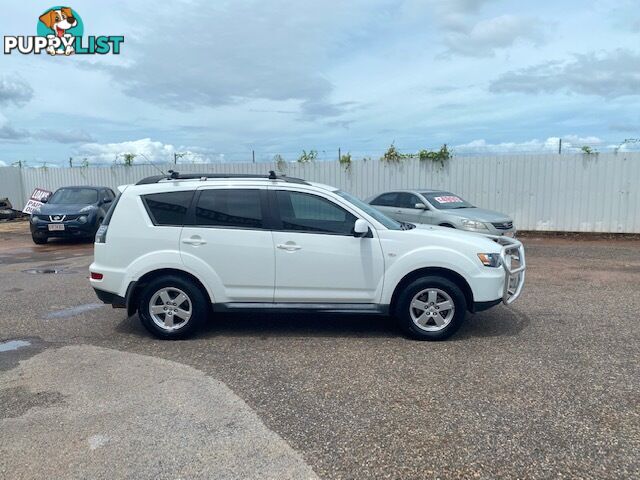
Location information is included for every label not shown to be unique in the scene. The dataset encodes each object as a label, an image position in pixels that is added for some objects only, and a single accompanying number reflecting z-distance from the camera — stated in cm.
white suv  534
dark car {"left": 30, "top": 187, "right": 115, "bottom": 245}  1370
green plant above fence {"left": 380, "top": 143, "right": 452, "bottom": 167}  1589
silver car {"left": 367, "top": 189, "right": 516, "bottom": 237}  1098
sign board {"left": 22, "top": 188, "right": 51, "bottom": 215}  1939
